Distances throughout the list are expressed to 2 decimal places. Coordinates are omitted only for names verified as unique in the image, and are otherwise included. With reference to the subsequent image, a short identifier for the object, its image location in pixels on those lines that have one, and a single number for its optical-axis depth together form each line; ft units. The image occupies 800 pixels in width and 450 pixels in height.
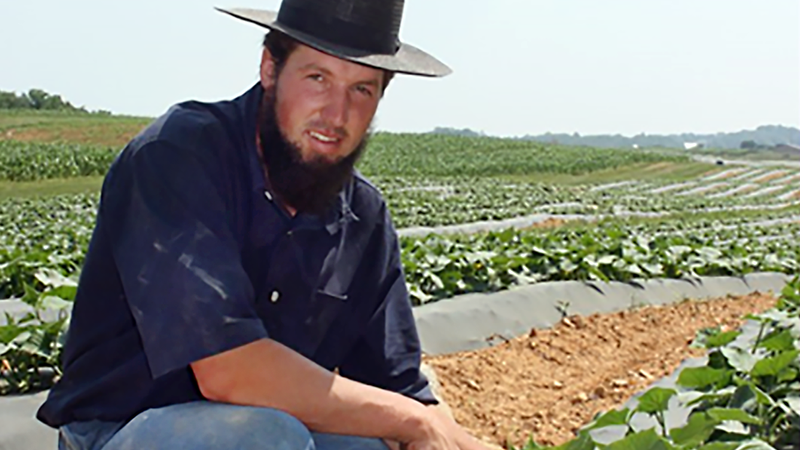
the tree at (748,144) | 498.69
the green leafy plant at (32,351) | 13.62
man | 7.36
